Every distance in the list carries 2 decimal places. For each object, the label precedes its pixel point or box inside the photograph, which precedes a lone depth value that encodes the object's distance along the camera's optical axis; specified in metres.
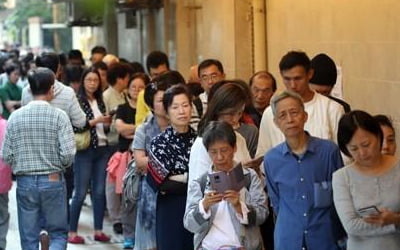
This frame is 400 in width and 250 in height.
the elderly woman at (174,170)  14.26
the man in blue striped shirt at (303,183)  11.69
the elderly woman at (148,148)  15.45
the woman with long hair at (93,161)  20.76
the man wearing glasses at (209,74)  17.32
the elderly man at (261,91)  16.44
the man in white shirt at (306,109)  13.46
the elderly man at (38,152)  16.14
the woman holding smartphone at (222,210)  12.18
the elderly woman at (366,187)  10.97
